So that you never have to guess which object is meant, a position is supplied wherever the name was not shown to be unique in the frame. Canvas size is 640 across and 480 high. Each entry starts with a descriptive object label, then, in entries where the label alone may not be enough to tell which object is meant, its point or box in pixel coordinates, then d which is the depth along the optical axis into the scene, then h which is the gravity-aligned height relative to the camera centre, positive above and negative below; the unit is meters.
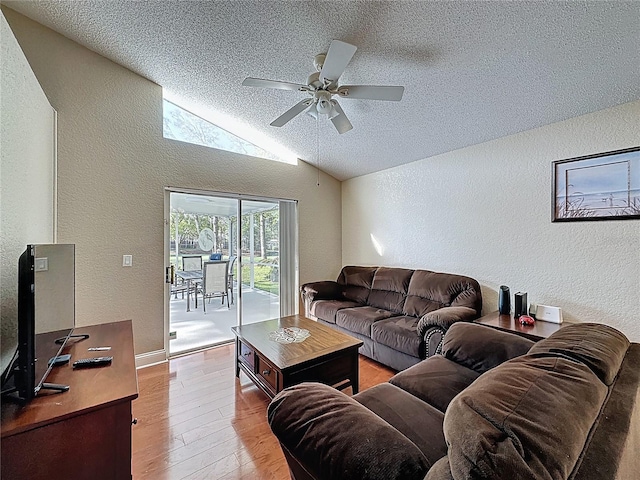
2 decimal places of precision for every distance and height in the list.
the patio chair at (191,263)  3.64 -0.31
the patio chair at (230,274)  3.99 -0.50
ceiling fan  1.76 +1.13
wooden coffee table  2.07 -0.95
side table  2.22 -0.77
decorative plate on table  2.46 -0.89
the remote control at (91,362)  1.54 -0.69
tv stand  1.07 -0.79
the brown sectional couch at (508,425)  0.60 -0.50
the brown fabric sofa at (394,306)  2.64 -0.84
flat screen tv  1.16 -0.38
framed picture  2.26 +0.45
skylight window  3.40 +1.40
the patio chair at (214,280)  3.87 -0.57
